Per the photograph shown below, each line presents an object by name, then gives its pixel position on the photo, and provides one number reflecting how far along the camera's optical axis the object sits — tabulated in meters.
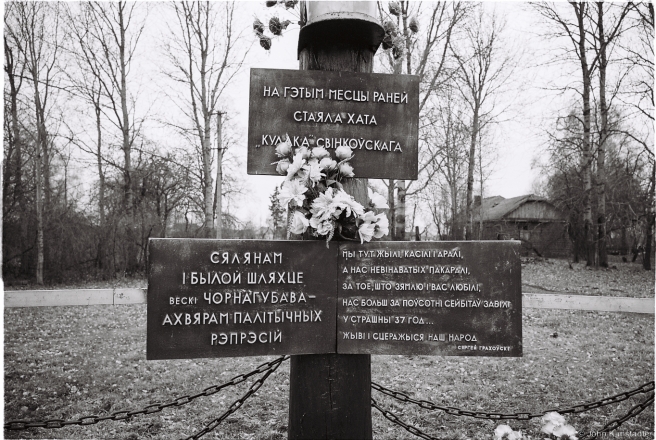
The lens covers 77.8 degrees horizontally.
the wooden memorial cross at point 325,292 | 2.70
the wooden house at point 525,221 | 33.12
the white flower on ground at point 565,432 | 2.28
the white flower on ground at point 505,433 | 2.41
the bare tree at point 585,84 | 17.95
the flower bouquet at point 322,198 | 2.64
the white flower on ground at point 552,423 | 2.35
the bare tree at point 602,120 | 17.33
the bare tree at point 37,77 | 15.39
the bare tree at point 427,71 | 15.96
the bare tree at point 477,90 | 22.47
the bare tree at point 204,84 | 19.11
